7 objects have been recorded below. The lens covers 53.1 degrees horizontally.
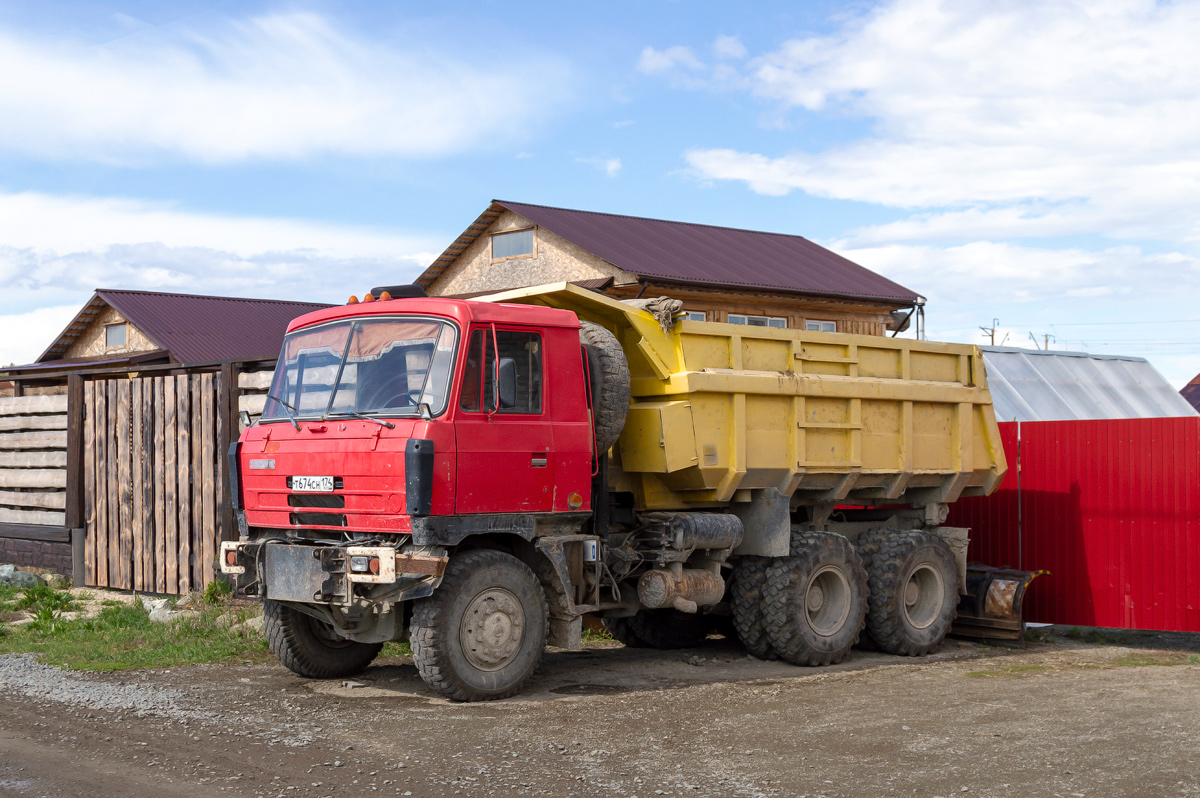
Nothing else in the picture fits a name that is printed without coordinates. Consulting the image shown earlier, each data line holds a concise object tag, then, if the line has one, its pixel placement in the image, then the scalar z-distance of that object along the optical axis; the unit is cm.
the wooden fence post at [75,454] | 1497
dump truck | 852
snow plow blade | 1236
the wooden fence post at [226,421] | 1278
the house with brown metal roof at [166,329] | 3272
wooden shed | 1312
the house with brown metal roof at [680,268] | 2798
